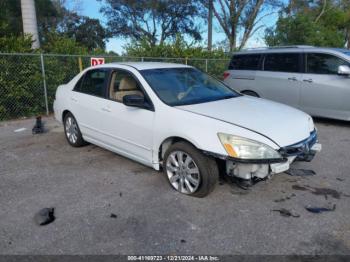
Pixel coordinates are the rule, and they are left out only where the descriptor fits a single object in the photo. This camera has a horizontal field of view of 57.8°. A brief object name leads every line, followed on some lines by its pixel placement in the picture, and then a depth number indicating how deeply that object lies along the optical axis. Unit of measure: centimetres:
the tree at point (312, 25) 1892
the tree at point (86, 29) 3881
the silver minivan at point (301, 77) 698
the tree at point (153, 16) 3334
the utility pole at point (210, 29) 2022
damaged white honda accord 339
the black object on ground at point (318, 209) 343
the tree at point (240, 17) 2600
